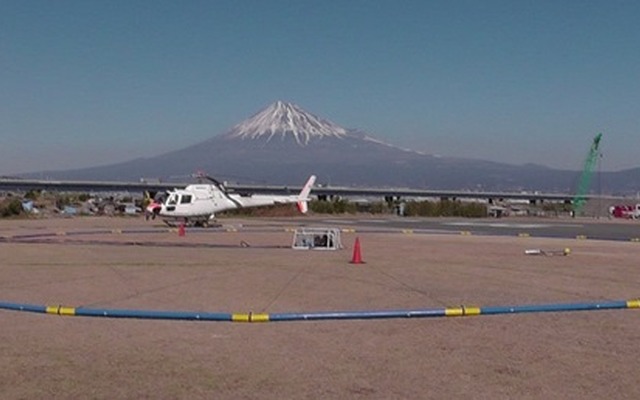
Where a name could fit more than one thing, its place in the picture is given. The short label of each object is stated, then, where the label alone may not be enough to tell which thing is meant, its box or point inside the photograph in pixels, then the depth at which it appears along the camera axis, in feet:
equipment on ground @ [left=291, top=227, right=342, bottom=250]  95.96
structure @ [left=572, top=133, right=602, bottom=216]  480.93
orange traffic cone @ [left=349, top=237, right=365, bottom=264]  75.87
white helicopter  144.87
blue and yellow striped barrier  42.45
